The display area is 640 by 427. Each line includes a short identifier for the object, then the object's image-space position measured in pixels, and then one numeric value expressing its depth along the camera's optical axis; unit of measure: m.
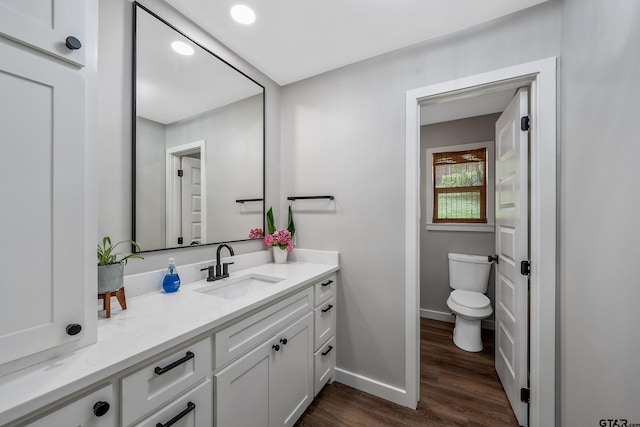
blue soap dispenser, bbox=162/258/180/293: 1.30
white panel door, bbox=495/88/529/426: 1.50
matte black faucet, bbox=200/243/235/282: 1.52
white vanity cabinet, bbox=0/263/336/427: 0.63
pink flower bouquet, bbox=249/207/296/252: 1.97
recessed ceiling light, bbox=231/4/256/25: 1.42
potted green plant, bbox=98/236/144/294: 0.98
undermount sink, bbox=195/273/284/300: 1.44
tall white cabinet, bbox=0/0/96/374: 0.65
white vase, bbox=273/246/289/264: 2.02
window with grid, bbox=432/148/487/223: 2.85
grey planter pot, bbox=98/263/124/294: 0.98
